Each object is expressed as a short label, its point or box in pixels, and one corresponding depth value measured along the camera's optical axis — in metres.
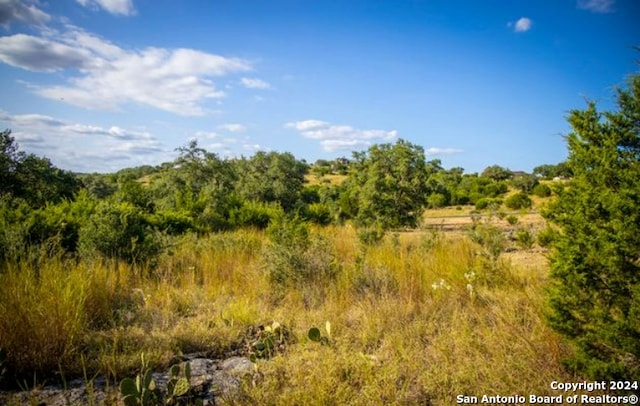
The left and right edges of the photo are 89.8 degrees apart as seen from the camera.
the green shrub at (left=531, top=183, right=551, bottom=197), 31.66
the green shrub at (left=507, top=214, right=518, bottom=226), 17.92
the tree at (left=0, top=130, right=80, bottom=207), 11.46
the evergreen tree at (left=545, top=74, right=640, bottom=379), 2.29
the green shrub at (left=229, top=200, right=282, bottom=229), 13.17
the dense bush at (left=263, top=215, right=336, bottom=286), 5.51
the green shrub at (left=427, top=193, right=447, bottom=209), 40.47
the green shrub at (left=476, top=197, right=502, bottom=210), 34.50
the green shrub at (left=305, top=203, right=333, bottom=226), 18.54
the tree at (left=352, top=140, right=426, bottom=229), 17.97
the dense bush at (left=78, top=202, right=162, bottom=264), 6.05
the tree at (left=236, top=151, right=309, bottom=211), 22.38
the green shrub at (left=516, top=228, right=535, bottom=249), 10.43
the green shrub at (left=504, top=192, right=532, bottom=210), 29.22
